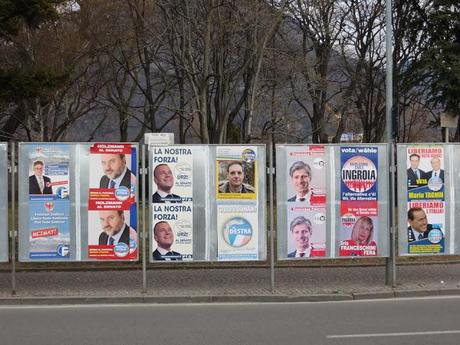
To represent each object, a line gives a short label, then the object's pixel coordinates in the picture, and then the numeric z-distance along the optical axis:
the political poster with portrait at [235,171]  10.97
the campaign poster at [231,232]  11.05
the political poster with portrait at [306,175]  11.14
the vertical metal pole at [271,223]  10.95
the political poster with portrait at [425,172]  11.39
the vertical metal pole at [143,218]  10.64
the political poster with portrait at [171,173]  10.90
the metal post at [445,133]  16.91
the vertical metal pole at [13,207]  10.58
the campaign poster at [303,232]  11.18
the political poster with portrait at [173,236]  10.97
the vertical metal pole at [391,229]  11.35
